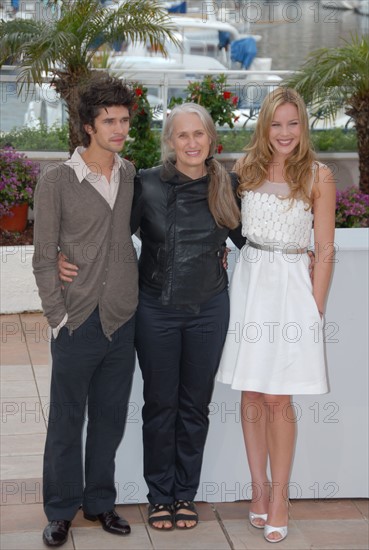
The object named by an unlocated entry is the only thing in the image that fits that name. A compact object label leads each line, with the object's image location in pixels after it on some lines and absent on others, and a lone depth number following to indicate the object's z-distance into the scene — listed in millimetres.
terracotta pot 8539
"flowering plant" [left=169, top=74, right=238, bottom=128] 9641
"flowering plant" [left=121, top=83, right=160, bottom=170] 9305
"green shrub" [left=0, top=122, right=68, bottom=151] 9477
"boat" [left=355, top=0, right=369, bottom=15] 41469
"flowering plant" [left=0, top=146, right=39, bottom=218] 8398
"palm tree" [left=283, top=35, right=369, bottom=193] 8930
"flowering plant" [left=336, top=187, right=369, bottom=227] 8914
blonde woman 4117
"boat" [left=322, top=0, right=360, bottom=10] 42812
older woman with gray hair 4074
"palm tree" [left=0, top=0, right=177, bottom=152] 8516
